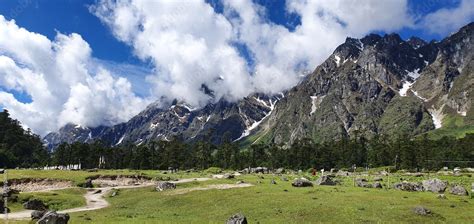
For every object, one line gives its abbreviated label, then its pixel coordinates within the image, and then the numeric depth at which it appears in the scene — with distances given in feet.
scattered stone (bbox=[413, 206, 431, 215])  164.19
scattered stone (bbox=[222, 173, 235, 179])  352.10
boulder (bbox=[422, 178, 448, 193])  241.76
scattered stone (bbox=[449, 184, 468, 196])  227.57
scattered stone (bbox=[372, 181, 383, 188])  261.24
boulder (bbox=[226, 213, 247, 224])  136.26
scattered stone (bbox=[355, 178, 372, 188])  271.04
